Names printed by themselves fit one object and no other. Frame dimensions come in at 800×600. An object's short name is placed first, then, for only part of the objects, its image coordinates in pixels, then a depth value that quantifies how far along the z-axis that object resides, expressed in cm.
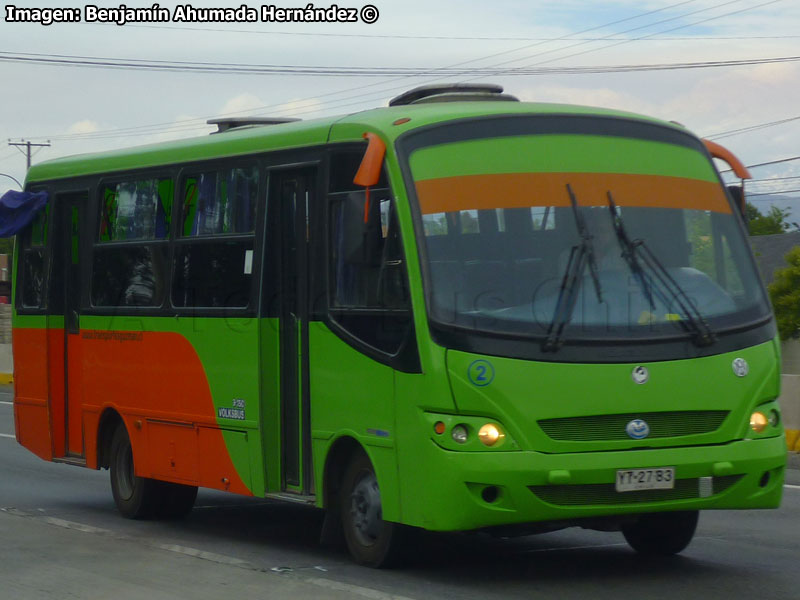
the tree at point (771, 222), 8744
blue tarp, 1379
